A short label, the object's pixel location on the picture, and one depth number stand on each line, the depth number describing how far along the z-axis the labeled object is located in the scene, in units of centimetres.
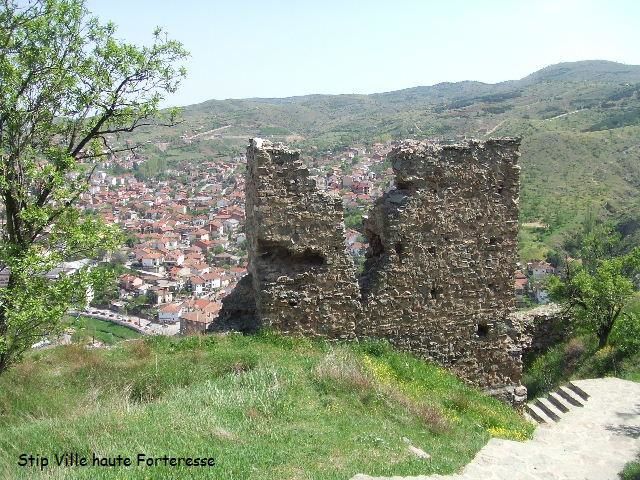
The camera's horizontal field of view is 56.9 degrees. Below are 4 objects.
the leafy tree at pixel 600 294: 1424
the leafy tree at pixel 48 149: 741
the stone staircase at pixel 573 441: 735
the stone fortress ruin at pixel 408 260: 989
